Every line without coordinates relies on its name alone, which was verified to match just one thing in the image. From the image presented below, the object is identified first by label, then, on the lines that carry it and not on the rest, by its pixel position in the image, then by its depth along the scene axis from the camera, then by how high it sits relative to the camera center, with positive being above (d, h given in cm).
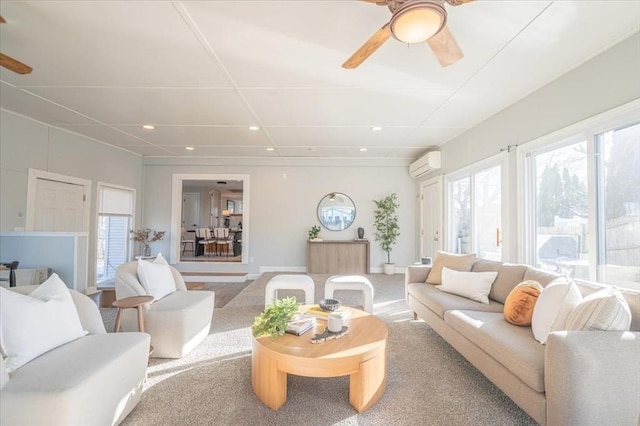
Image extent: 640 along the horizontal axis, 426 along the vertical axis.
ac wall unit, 544 +118
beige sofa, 146 -80
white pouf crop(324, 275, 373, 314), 345 -77
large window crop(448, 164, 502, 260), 398 +19
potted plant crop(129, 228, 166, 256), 617 -41
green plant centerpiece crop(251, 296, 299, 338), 210 -73
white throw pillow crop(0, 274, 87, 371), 155 -61
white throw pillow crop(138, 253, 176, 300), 281 -60
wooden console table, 633 -76
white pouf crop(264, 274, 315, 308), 355 -79
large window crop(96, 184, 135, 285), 550 -20
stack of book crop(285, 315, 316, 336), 216 -79
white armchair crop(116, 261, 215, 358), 255 -89
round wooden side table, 233 -69
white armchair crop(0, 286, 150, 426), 132 -82
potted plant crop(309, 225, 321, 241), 650 -27
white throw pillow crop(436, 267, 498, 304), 293 -62
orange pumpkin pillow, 220 -60
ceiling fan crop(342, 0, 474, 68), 157 +116
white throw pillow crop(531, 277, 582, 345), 186 -54
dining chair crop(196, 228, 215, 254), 895 -50
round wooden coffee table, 181 -91
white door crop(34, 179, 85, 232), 427 +17
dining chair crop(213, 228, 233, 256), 899 -49
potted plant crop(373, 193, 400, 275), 659 +2
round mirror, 672 +25
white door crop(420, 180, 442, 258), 555 +12
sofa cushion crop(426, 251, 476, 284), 339 -48
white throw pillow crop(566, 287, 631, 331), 161 -50
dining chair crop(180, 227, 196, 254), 1005 -87
